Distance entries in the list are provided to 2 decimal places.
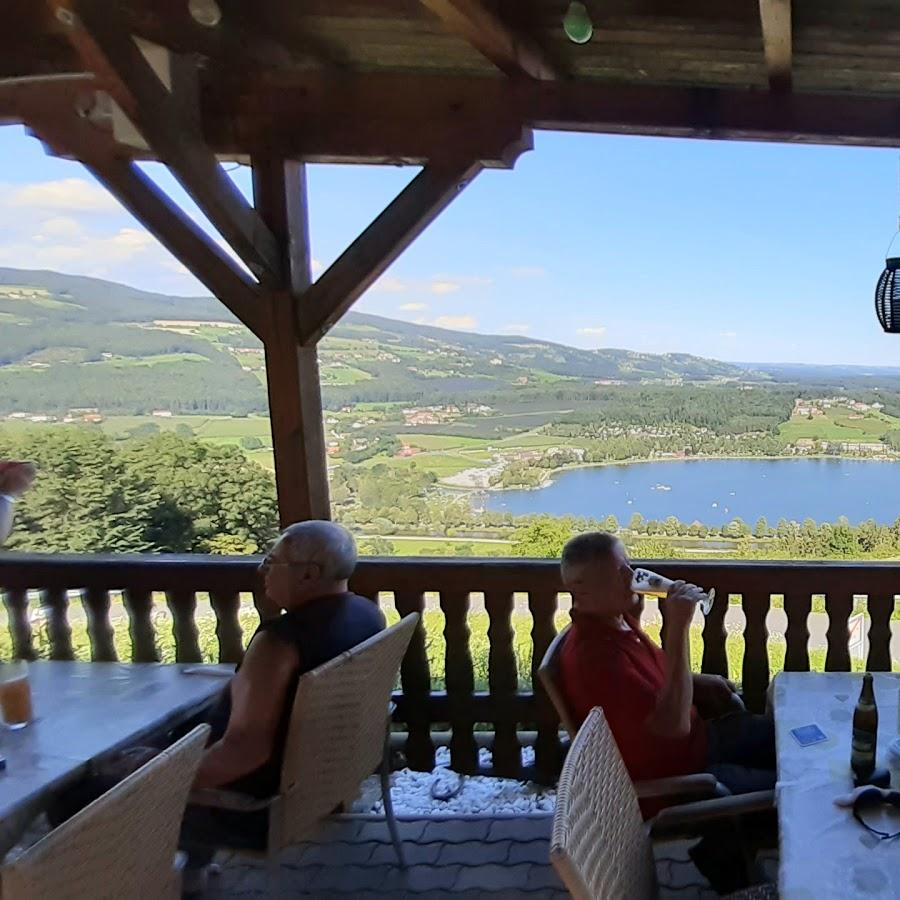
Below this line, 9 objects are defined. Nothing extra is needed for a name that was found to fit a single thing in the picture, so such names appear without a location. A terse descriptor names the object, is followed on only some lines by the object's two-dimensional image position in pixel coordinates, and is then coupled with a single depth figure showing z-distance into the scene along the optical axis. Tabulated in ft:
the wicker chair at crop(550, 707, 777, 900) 3.51
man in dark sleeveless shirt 6.23
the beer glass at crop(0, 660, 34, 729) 6.20
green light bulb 7.39
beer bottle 4.93
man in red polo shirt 6.10
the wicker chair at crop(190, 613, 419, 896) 6.10
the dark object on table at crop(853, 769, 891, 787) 4.81
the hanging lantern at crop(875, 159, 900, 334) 7.45
